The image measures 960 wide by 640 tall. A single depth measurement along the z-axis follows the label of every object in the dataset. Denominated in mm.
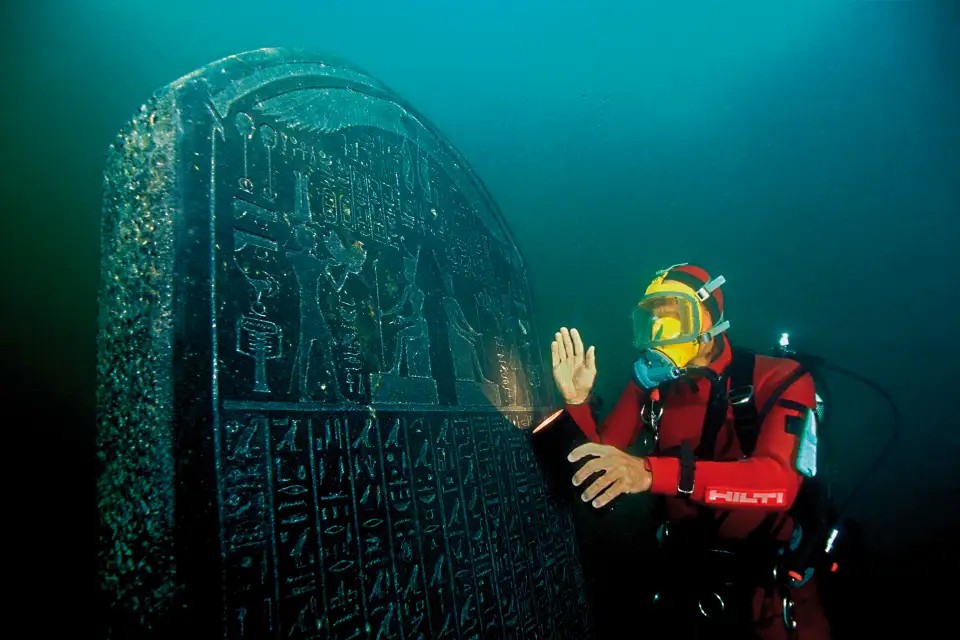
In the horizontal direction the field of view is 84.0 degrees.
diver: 1024
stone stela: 608
